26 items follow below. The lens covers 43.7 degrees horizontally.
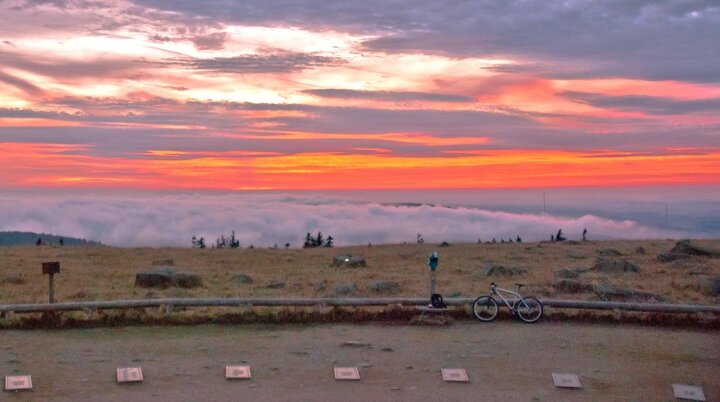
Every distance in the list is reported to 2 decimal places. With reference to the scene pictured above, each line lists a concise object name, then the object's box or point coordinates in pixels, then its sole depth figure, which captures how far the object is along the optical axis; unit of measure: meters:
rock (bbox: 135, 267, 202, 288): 25.64
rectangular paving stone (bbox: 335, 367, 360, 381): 13.52
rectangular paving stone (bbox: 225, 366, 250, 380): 13.45
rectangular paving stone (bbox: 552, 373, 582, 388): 13.34
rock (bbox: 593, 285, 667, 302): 21.92
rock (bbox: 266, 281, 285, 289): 26.47
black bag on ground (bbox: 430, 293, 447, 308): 17.86
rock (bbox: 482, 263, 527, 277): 29.36
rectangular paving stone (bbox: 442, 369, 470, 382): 13.48
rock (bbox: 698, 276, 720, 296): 24.01
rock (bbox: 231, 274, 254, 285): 27.91
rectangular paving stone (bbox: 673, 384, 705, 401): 12.91
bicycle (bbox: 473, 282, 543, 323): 18.19
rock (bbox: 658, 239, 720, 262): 34.66
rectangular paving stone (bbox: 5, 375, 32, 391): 12.70
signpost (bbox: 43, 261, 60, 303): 18.06
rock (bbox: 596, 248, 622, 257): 37.50
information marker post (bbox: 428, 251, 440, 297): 17.73
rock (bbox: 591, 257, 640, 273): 30.61
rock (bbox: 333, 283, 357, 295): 23.64
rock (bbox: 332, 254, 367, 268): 33.84
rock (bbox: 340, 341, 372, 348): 15.58
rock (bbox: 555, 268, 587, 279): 28.01
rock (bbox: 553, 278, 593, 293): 24.19
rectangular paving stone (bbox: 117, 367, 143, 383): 13.20
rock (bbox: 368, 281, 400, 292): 24.53
